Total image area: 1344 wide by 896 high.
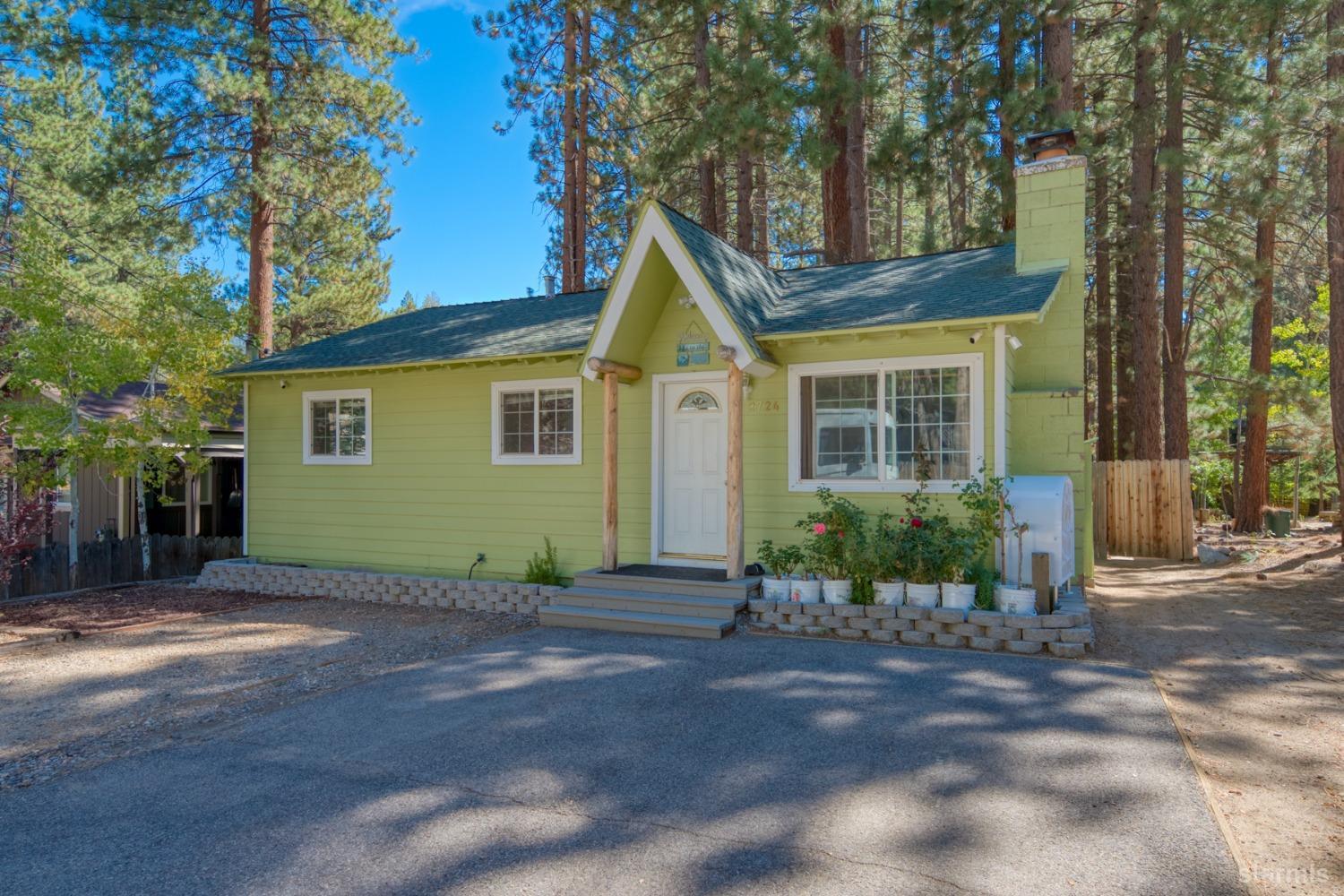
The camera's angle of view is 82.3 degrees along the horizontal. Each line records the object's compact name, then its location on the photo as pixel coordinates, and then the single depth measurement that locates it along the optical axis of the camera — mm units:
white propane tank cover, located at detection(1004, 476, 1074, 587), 7055
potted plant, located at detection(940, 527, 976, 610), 6746
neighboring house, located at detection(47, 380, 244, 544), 12594
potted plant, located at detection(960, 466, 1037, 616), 7027
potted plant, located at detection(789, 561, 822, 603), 7211
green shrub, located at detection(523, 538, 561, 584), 9047
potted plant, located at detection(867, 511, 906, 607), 6926
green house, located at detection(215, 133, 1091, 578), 7688
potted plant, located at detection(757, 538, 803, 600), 7291
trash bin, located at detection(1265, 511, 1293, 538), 16183
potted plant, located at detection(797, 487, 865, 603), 7117
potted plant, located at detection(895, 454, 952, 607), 6840
